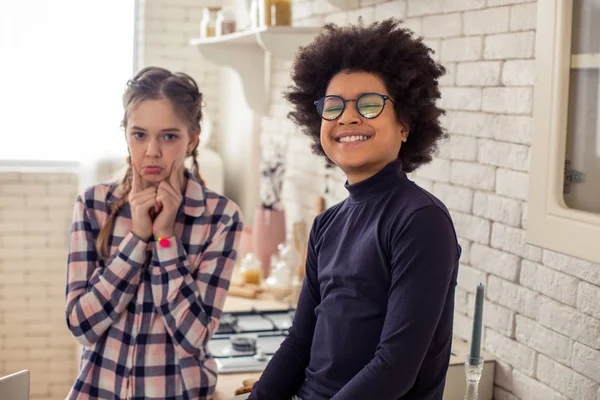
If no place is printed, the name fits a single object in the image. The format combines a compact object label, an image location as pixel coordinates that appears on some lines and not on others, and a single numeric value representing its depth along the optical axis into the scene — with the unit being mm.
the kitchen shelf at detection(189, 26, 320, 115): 3443
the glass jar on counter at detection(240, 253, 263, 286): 3264
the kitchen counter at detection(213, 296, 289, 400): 2137
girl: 1966
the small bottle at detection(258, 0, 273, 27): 3039
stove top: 2381
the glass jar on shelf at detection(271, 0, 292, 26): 3006
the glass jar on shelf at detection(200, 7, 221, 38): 3656
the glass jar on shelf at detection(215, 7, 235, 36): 3484
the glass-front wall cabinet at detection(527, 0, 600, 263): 1313
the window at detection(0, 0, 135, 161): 4449
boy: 1355
